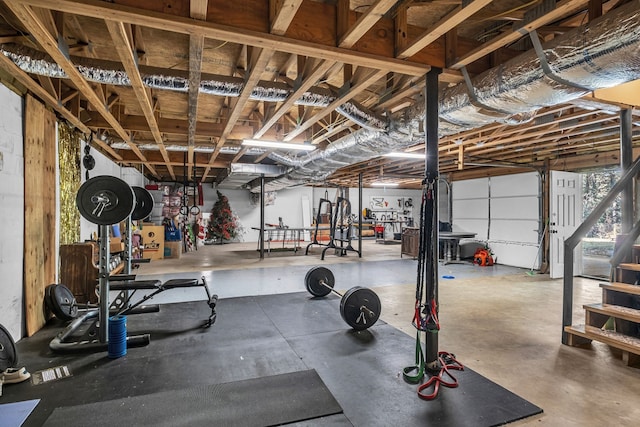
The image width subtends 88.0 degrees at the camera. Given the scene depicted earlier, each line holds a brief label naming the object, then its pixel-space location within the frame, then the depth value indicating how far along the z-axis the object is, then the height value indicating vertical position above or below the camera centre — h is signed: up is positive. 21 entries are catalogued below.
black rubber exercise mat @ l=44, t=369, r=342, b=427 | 2.01 -1.28
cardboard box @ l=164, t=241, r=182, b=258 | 8.83 -1.06
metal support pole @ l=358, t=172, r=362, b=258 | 8.91 -0.59
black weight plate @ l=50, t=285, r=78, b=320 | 3.67 -1.08
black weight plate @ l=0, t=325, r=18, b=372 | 2.44 -1.08
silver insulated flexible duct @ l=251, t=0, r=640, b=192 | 1.86 +0.93
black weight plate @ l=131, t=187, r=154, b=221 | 4.22 +0.08
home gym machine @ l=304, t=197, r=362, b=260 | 8.52 -0.81
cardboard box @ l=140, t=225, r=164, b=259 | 8.38 -0.82
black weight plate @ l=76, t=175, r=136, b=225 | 2.89 +0.08
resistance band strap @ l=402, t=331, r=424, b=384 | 2.49 -1.25
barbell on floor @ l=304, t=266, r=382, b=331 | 3.50 -1.04
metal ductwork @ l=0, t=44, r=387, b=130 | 2.60 +1.16
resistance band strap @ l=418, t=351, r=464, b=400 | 2.32 -1.28
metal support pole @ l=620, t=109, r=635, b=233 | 3.76 +0.60
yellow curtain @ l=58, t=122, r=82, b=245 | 4.25 +0.39
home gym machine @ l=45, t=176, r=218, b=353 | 2.91 -0.53
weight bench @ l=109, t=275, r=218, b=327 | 3.21 -0.80
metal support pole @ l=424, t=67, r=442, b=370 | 2.64 +0.11
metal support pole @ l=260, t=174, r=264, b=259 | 8.55 -0.56
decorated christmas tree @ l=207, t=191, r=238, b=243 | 12.88 -0.49
